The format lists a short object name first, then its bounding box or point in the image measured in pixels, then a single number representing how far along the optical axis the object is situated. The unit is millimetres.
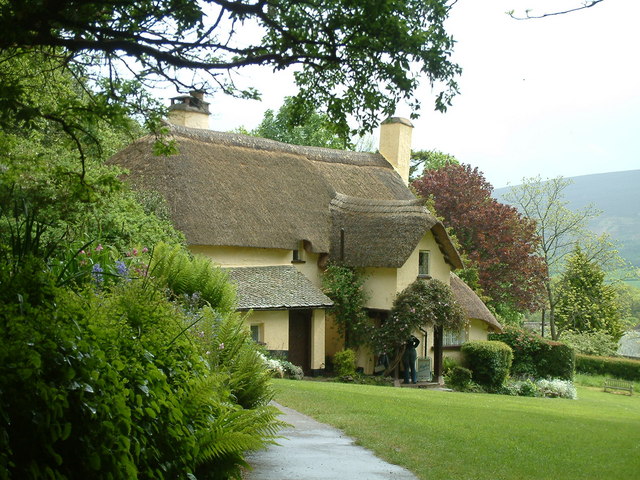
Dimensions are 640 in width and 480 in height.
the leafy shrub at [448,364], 28138
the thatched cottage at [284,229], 23188
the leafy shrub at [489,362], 27922
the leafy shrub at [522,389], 26812
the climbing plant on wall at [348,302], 25484
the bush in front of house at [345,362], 24641
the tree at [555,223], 46656
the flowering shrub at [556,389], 26734
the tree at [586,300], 45969
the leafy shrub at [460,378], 26250
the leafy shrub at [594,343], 42656
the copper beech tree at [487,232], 36375
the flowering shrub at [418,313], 24344
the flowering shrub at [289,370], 20430
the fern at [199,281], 10969
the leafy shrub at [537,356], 31984
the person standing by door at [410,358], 24828
